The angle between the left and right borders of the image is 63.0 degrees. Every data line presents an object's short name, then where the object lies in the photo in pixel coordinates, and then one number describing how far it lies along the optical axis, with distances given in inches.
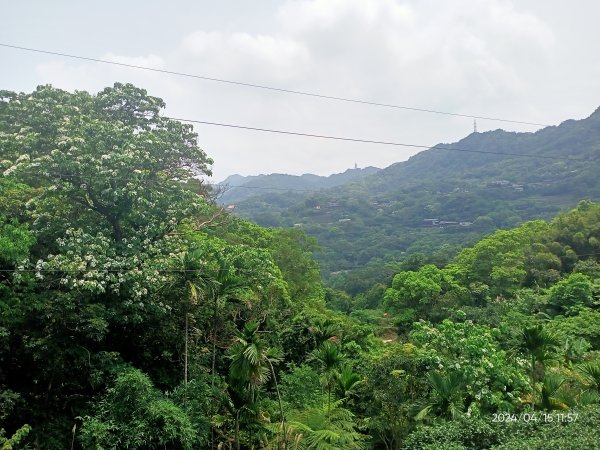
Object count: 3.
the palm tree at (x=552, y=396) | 479.8
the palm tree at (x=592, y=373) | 473.7
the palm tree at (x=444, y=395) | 435.5
